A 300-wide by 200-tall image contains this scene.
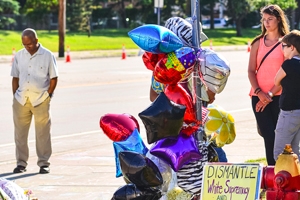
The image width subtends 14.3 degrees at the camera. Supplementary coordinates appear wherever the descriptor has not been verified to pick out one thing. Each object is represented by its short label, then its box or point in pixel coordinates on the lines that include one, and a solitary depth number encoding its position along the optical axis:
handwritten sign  8.37
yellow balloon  9.70
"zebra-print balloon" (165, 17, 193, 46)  9.39
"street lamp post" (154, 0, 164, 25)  52.74
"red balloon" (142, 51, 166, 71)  9.38
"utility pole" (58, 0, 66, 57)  55.42
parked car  119.59
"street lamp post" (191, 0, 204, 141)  9.20
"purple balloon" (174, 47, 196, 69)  8.92
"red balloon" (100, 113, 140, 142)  9.28
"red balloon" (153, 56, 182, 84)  8.88
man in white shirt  14.37
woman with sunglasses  11.54
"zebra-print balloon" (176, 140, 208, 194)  9.12
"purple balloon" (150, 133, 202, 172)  8.92
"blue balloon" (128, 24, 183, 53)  8.79
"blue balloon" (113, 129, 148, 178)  9.26
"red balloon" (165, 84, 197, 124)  9.03
